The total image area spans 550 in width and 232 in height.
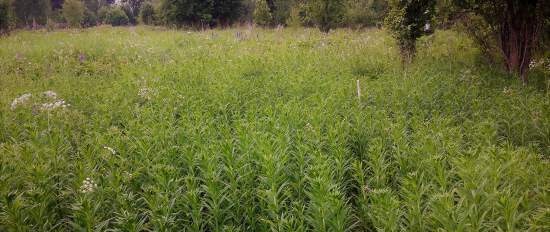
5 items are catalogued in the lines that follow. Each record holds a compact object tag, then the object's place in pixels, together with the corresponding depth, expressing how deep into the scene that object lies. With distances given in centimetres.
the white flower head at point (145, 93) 702
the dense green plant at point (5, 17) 2065
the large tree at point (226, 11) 2855
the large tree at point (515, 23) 873
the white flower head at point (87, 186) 345
